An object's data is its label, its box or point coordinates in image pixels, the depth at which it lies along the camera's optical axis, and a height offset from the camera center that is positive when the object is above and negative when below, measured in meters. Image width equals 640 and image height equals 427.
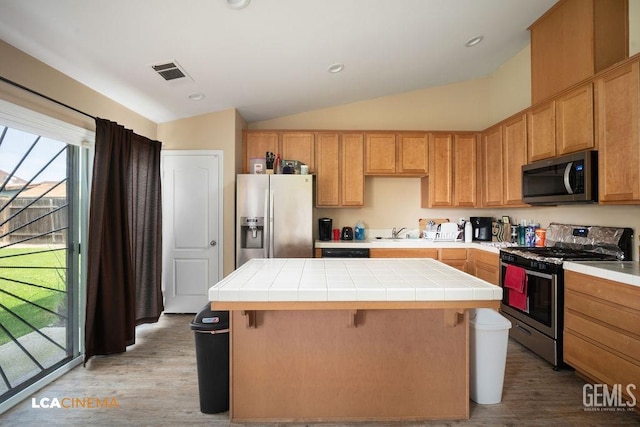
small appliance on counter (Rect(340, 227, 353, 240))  4.33 -0.26
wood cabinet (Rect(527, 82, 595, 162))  2.54 +0.76
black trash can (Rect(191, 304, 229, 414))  1.97 -0.87
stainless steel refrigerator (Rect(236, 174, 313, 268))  3.76 +0.01
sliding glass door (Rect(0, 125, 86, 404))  2.14 -0.31
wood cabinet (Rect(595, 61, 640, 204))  2.16 +0.55
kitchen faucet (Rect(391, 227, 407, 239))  4.51 -0.27
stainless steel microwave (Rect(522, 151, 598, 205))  2.49 +0.28
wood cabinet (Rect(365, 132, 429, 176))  4.23 +0.79
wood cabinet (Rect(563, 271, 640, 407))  1.96 -0.78
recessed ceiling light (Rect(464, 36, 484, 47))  3.22 +1.74
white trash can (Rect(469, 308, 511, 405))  2.05 -0.89
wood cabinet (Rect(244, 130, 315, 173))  4.20 +0.89
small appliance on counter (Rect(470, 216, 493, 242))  4.23 -0.20
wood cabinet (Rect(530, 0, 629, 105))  2.64 +1.49
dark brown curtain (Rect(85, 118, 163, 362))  2.63 -0.25
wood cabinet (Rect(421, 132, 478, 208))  4.23 +0.63
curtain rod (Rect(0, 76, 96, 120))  1.94 +0.80
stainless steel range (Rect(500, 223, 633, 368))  2.53 -0.54
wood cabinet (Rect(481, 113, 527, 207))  3.40 +0.59
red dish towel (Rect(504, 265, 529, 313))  2.84 -0.66
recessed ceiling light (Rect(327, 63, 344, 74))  3.20 +1.47
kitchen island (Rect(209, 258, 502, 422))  1.88 -0.88
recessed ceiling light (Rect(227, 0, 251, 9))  1.99 +1.31
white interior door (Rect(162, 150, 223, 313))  3.89 -0.15
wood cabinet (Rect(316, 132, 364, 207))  4.21 +0.63
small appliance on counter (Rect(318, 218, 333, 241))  4.23 -0.20
